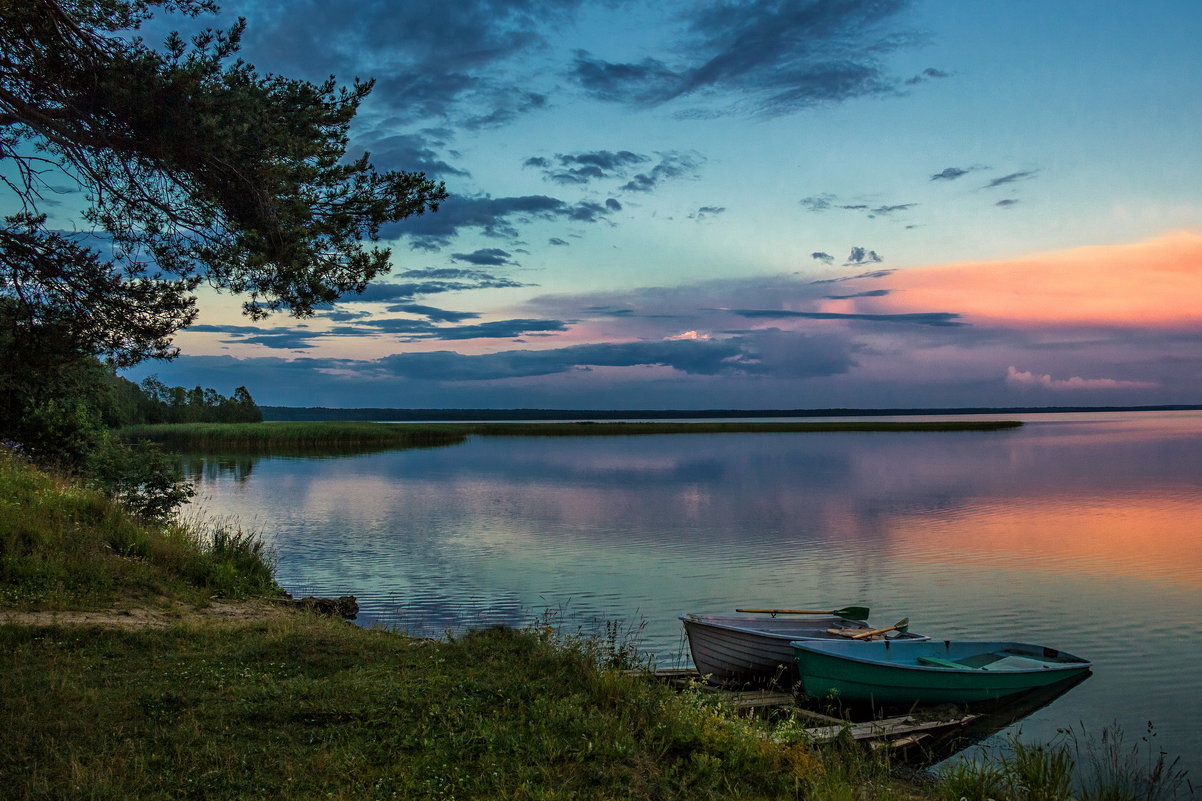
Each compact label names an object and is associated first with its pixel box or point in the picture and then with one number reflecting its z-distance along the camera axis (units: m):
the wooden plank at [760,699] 11.75
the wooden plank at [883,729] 10.05
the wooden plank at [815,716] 11.04
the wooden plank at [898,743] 9.76
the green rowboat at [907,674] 12.42
